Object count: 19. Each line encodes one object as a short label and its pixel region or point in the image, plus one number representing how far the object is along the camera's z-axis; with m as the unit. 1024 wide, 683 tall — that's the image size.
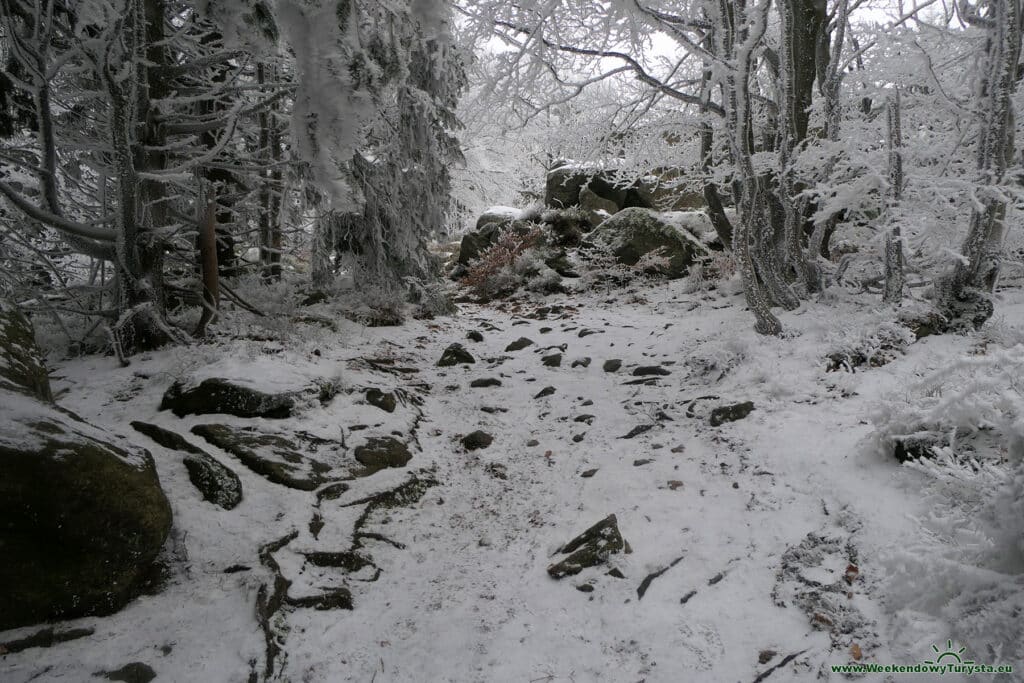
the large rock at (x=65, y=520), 2.46
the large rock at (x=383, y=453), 4.60
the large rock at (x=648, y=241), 12.04
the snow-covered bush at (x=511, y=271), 12.38
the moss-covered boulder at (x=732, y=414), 4.84
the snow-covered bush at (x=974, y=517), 1.91
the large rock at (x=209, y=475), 3.66
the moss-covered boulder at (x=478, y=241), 15.05
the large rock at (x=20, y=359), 3.04
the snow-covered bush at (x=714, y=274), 10.33
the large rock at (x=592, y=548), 3.34
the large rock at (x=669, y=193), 15.31
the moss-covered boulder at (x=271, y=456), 4.06
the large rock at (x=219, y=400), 4.46
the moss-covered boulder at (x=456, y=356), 7.58
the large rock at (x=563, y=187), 16.23
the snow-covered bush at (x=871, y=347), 5.14
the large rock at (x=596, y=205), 15.34
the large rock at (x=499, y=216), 15.21
